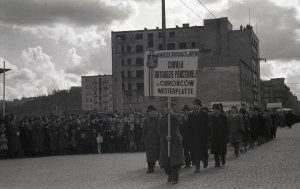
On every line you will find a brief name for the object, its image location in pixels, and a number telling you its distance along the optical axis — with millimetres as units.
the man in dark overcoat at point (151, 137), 14727
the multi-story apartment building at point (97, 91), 172750
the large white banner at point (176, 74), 13484
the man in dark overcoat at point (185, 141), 15945
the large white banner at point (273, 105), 93638
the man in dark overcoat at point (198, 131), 14500
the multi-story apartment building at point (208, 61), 70062
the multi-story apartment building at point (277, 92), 165262
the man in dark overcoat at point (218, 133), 15750
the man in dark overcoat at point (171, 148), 12016
